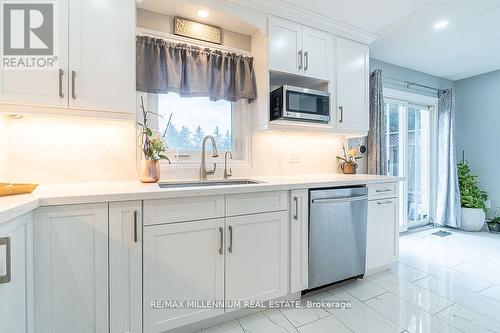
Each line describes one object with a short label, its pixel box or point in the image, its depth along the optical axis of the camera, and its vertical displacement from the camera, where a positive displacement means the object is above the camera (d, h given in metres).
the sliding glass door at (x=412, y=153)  3.77 +0.19
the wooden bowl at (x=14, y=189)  1.23 -0.13
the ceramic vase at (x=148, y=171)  1.80 -0.05
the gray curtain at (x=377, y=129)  3.10 +0.47
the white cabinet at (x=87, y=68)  1.42 +0.62
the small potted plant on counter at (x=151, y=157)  1.80 +0.06
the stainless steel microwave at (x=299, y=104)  2.17 +0.57
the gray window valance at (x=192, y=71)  1.95 +0.82
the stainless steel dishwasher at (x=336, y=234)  1.97 -0.59
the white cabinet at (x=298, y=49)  2.21 +1.10
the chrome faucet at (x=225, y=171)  2.23 -0.06
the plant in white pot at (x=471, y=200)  3.87 -0.58
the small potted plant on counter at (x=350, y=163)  2.85 +0.02
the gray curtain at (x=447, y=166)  3.95 -0.02
